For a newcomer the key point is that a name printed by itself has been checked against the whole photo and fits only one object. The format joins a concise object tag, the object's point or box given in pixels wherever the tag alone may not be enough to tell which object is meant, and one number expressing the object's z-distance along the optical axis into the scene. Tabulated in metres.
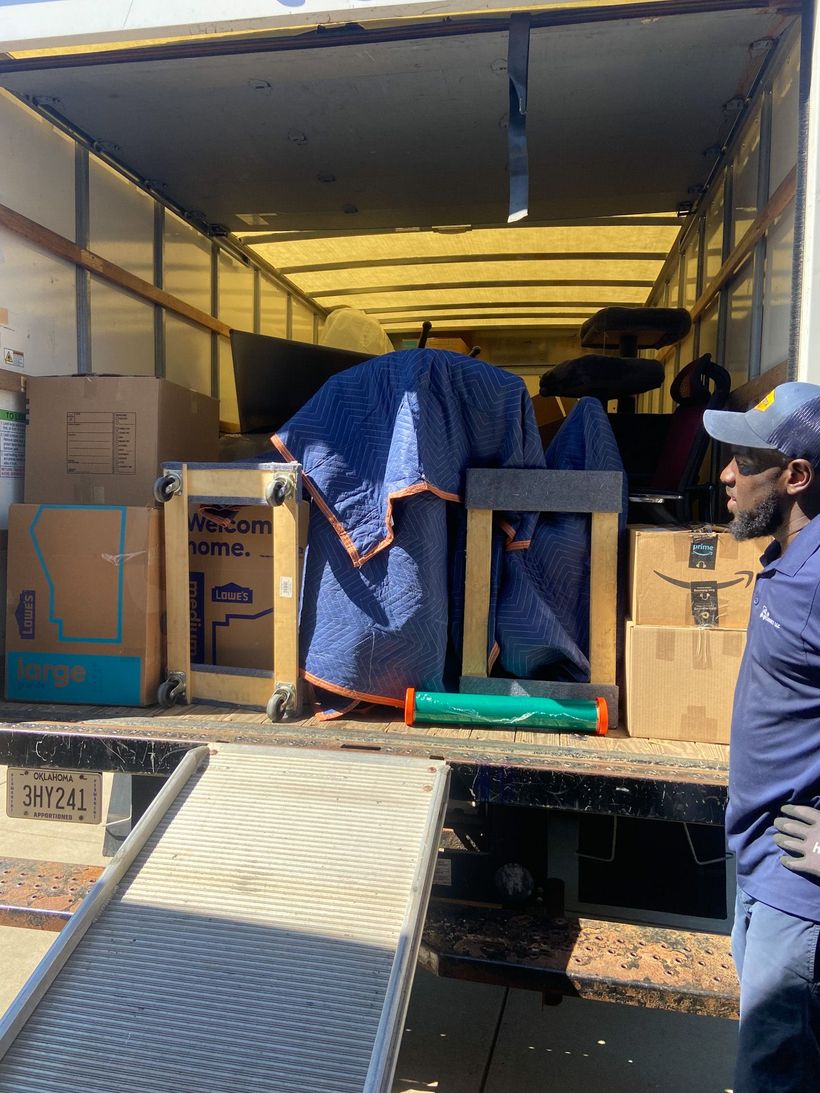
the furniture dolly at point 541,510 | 2.31
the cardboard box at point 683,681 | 2.09
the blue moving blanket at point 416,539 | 2.28
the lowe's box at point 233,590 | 2.45
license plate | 2.11
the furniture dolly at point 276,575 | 2.31
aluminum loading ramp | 1.47
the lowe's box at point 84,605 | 2.38
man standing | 1.34
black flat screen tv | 3.33
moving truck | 1.93
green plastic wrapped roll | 2.14
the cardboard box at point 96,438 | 2.61
